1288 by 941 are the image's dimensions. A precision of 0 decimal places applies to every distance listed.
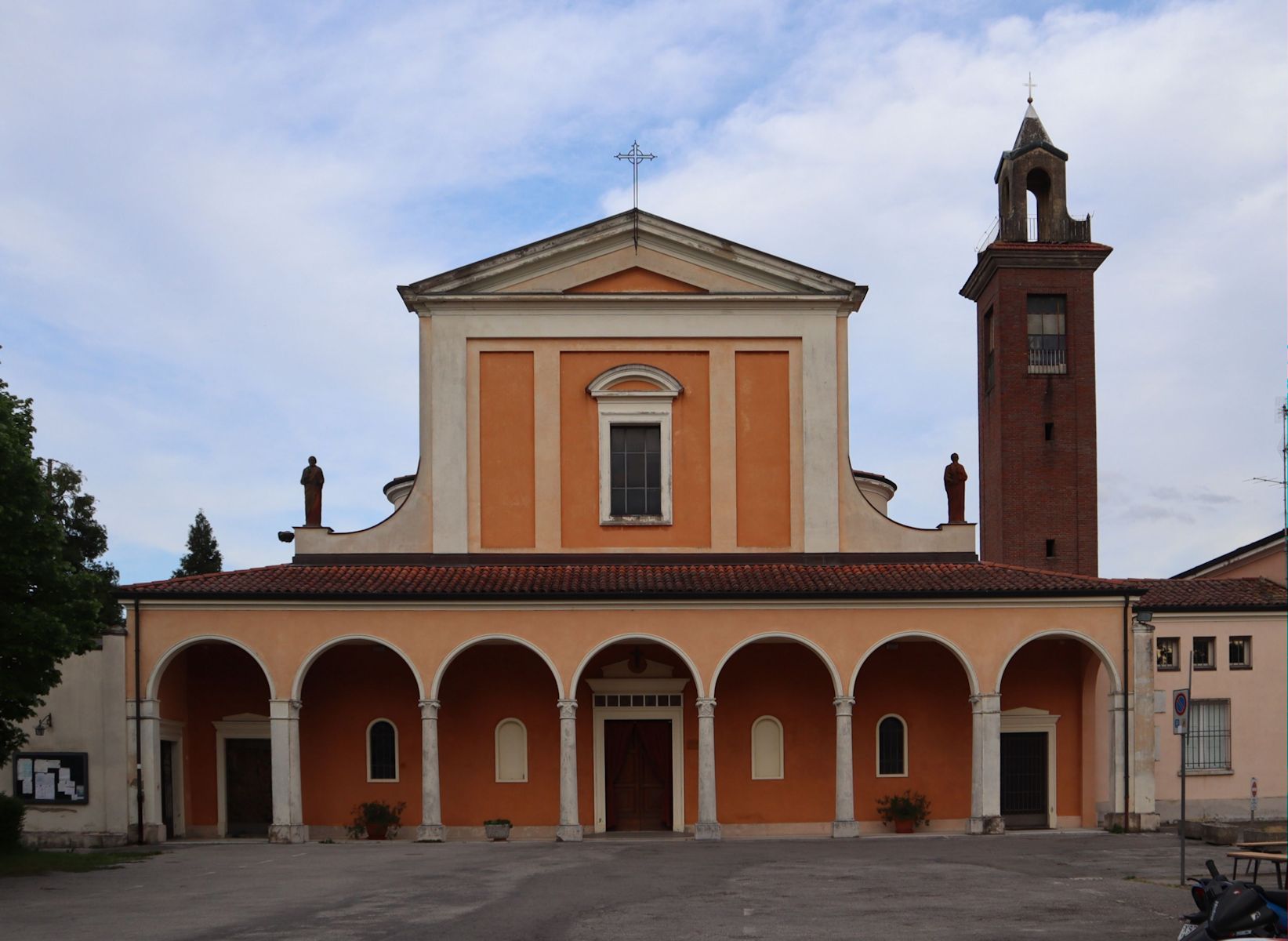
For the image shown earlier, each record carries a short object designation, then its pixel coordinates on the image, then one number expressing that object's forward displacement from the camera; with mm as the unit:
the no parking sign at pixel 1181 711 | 18391
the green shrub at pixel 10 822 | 24359
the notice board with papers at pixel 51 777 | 27156
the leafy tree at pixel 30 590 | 21625
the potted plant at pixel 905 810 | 28750
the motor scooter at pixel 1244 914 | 9883
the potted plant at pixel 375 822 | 28578
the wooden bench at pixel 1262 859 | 15620
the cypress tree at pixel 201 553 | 60750
